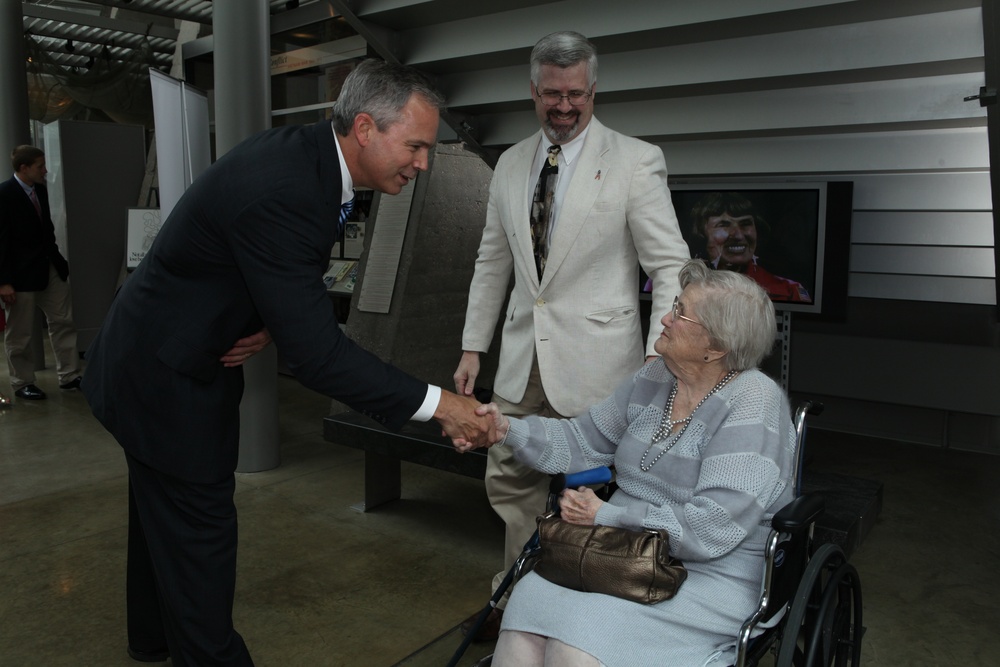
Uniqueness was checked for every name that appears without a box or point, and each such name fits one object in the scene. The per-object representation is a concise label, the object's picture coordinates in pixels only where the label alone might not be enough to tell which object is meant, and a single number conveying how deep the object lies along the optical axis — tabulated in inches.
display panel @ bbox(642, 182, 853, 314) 169.3
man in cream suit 92.0
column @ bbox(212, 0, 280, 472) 156.8
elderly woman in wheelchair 65.6
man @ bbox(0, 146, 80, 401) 225.8
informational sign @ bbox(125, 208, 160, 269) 247.4
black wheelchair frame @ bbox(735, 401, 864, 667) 63.1
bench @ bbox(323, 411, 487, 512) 128.2
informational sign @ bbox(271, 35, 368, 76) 261.0
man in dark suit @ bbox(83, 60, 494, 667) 70.9
